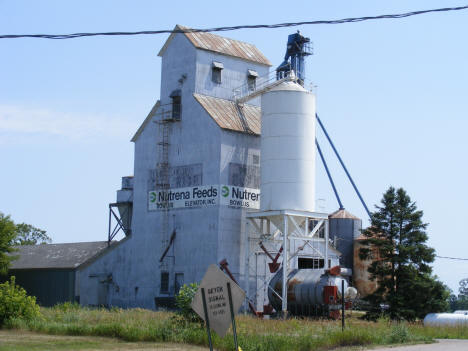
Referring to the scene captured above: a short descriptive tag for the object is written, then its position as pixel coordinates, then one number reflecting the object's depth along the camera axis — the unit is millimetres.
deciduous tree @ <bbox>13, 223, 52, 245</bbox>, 106375
